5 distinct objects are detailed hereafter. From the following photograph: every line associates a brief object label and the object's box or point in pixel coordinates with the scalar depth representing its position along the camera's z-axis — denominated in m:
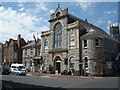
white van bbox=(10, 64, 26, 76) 20.67
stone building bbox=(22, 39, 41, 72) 27.94
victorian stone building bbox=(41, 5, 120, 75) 20.20
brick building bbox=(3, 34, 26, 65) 39.22
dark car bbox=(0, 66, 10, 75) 21.72
